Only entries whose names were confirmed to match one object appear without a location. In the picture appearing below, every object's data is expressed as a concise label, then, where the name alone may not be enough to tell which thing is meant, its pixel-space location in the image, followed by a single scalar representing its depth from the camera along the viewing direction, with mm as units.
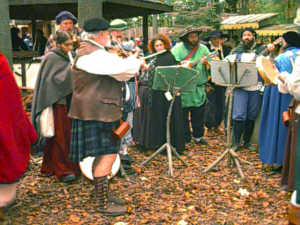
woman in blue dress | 5293
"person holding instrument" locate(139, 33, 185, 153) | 6633
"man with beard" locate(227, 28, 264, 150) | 6508
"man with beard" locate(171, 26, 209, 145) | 7055
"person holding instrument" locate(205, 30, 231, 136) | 8242
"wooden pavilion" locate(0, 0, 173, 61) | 7309
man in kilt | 3973
